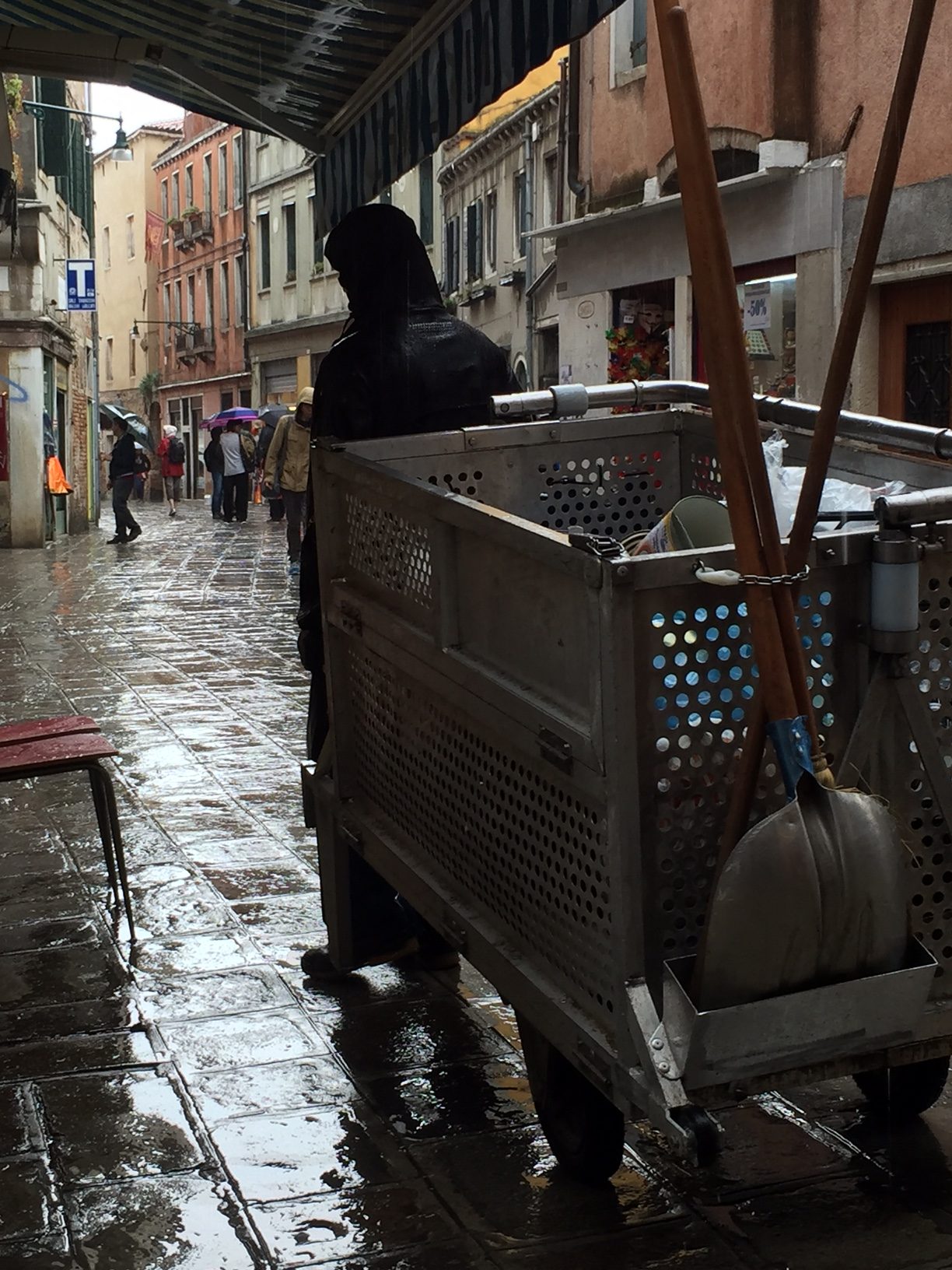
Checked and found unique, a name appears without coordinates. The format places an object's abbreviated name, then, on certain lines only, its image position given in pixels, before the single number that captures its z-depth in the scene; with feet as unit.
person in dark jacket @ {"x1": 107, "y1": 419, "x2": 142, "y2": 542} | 76.69
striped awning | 16.57
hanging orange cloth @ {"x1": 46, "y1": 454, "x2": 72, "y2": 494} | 78.64
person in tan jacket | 48.32
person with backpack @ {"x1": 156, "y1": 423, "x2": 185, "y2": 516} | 131.85
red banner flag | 204.33
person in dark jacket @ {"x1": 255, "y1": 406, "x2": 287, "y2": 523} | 77.06
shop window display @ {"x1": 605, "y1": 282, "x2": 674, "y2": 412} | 59.41
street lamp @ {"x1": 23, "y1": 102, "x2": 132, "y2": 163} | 110.92
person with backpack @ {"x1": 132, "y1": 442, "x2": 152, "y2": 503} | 158.10
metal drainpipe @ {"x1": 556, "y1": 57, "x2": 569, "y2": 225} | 64.90
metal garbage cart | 7.84
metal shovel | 7.57
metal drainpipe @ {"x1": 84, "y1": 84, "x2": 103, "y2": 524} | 101.86
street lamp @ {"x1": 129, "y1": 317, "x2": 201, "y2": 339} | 181.78
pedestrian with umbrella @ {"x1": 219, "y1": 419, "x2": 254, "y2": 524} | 97.96
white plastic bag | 10.33
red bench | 14.56
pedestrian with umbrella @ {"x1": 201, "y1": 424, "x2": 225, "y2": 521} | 103.93
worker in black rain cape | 13.16
